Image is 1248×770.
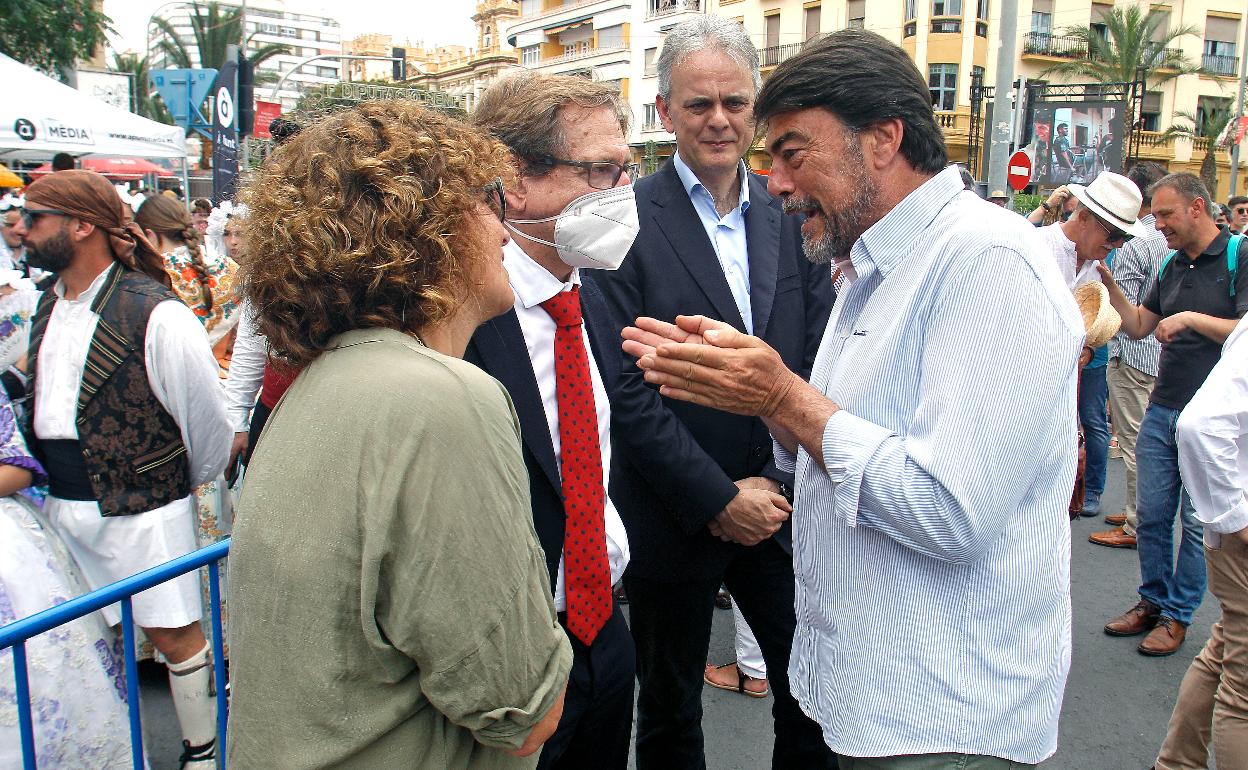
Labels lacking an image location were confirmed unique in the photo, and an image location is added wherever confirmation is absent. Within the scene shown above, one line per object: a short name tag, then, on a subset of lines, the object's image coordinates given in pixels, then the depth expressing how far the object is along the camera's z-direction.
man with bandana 3.01
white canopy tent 8.19
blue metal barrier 1.94
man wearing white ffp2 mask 2.02
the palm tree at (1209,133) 36.12
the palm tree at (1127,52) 35.31
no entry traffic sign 12.70
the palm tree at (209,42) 37.28
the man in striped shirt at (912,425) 1.50
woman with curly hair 1.17
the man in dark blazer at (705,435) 2.55
